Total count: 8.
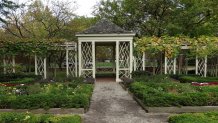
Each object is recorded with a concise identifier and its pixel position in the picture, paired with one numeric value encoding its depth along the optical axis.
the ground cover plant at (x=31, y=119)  4.59
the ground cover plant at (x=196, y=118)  4.69
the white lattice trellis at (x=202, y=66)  12.78
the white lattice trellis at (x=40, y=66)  12.37
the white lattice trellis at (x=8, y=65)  11.46
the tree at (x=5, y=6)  13.46
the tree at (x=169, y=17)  15.38
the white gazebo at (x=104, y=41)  11.83
